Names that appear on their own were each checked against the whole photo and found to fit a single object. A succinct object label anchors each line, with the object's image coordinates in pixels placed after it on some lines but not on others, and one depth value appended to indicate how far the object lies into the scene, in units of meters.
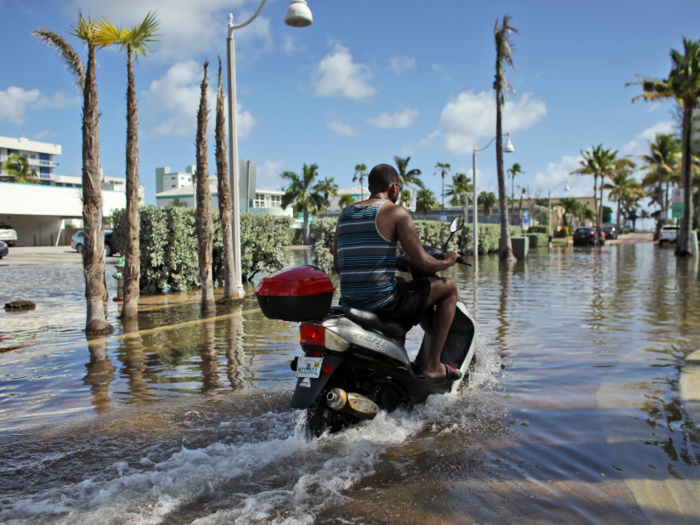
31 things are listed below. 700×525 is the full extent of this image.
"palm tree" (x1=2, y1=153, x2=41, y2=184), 64.00
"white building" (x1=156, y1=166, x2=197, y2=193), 128.00
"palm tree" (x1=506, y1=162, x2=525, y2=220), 69.70
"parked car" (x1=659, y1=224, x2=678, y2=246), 41.69
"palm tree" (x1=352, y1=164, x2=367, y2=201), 69.62
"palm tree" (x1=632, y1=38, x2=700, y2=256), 24.58
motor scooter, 3.39
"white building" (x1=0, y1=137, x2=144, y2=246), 45.06
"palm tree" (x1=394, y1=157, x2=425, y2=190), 62.28
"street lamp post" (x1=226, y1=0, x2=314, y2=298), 10.88
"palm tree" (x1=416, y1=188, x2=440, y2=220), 69.25
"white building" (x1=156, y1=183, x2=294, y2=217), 70.88
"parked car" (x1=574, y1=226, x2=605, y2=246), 41.31
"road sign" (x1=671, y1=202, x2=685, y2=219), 29.60
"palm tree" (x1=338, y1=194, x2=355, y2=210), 59.60
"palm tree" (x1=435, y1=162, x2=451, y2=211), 74.44
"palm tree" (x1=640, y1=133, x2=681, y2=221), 60.09
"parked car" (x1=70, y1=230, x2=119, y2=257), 31.94
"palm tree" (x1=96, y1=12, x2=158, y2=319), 8.38
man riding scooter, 3.76
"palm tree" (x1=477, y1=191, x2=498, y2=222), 68.50
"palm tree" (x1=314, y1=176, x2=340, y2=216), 58.41
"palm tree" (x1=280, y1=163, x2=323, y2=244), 57.72
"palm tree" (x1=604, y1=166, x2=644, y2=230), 80.69
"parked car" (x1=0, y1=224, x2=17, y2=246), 35.41
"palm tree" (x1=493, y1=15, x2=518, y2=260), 25.30
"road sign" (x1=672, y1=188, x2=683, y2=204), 30.82
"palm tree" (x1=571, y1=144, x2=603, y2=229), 62.22
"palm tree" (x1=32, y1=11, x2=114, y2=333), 7.55
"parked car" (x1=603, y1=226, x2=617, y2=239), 57.72
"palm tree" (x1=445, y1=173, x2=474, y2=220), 68.56
